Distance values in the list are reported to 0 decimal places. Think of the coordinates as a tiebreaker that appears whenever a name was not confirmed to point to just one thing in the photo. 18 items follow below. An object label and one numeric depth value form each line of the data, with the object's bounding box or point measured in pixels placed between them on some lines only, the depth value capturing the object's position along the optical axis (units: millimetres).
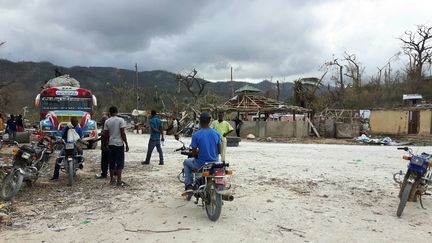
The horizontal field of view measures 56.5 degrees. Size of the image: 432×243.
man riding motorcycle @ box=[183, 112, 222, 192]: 6398
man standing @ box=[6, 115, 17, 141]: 19223
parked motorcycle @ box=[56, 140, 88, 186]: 8609
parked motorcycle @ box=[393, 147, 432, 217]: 6801
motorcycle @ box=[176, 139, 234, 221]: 5891
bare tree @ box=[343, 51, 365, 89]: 50719
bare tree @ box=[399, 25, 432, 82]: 45881
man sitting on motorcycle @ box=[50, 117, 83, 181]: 8883
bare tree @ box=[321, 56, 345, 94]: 49031
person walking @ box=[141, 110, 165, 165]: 11828
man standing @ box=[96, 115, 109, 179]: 9656
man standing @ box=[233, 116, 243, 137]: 27916
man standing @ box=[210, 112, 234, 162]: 11383
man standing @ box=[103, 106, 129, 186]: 8602
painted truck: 16281
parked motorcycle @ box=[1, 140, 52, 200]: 7266
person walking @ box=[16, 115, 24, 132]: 20928
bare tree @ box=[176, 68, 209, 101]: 40031
